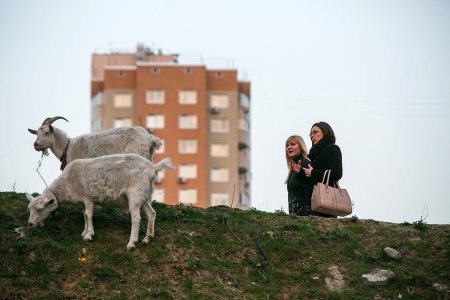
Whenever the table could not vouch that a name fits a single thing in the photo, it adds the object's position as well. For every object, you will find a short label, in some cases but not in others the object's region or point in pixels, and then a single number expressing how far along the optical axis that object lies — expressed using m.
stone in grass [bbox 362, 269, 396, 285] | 17.05
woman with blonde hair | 18.95
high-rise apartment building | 111.50
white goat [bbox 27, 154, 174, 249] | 17.44
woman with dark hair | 18.70
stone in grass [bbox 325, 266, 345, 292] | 17.00
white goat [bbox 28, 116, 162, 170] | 20.03
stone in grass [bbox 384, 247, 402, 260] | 17.86
